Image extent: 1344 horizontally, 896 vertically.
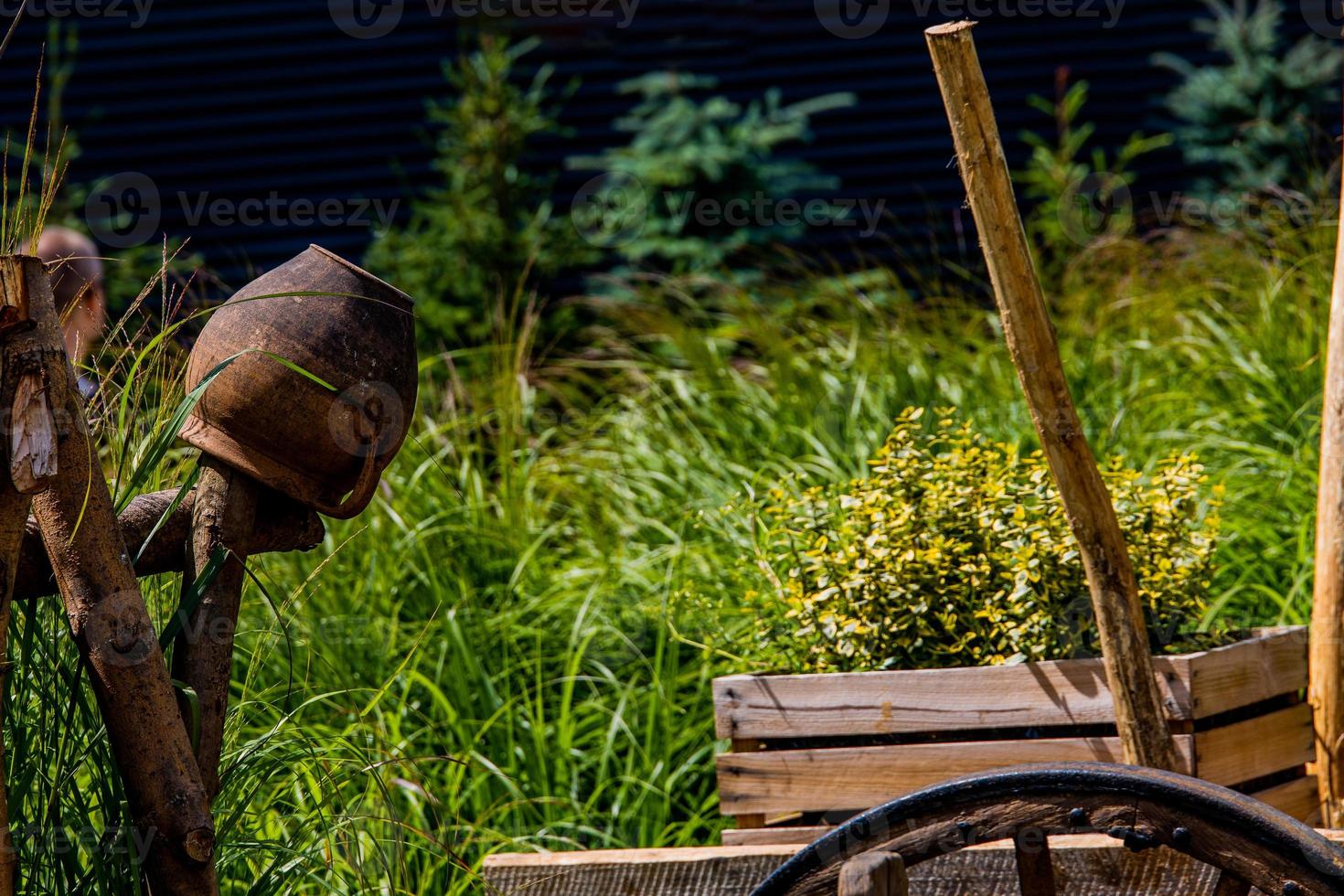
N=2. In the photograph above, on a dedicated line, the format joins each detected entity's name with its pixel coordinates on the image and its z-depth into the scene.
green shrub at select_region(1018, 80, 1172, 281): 12.31
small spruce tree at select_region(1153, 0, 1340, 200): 13.57
